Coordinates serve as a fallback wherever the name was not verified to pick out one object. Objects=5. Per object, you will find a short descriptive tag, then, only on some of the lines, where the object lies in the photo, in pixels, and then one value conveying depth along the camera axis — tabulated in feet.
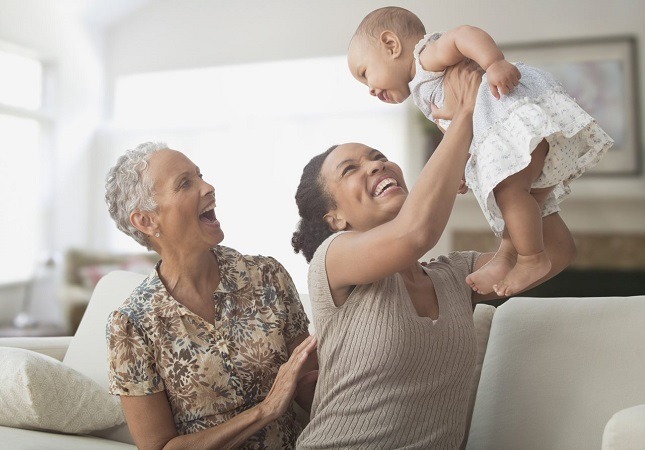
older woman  5.39
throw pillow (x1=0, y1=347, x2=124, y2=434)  6.17
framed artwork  17.60
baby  4.34
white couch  6.01
